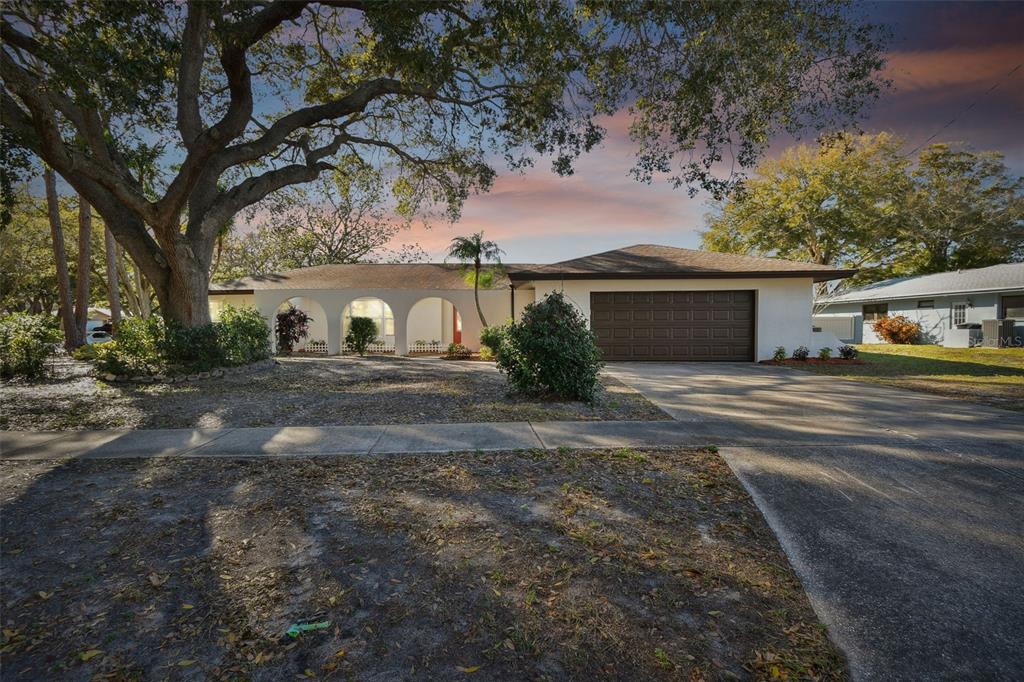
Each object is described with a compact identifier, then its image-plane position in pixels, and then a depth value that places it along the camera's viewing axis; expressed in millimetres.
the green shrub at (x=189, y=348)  10656
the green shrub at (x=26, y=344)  10602
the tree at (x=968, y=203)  28922
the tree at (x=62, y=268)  17016
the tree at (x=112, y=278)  17609
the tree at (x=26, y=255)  23312
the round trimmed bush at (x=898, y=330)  23422
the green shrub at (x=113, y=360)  10320
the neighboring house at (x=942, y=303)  20594
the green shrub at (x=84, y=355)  14175
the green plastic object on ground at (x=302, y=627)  2357
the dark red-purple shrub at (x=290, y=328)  19438
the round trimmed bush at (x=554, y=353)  7617
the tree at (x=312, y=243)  34188
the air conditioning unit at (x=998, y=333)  19906
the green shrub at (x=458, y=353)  18484
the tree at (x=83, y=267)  16875
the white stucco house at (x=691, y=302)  14531
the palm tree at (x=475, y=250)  17922
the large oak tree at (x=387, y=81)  7711
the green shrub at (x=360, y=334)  19406
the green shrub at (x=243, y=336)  11688
